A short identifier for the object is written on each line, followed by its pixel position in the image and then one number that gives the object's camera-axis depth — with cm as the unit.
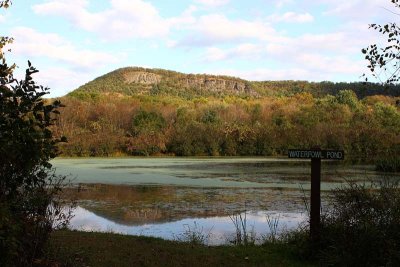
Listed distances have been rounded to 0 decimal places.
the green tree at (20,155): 271
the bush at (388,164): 2112
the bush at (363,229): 461
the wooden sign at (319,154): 561
